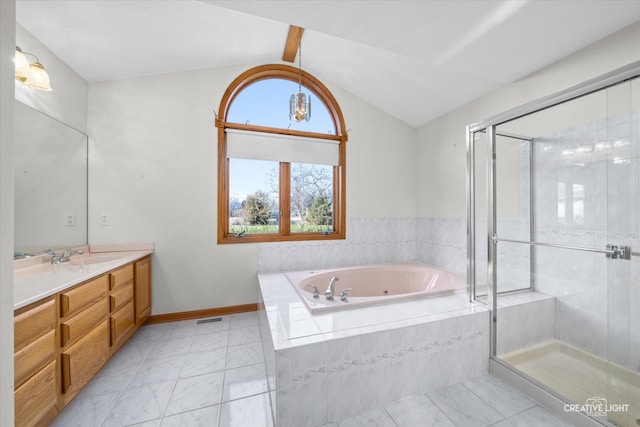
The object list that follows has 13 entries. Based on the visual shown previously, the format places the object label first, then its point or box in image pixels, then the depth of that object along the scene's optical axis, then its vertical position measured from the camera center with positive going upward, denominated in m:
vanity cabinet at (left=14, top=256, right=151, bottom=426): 1.04 -0.70
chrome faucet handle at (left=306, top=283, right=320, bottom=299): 1.87 -0.64
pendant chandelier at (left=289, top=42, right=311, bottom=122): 2.27 +1.03
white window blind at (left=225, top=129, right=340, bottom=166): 2.64 +0.78
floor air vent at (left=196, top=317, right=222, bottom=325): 2.45 -1.10
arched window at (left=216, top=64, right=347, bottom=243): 2.67 +0.62
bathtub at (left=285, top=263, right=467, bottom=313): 2.42 -0.70
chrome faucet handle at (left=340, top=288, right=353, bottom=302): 1.79 -0.64
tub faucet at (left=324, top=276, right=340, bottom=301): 1.84 -0.63
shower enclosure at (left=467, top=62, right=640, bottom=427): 1.26 -0.18
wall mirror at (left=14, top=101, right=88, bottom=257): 1.63 +0.25
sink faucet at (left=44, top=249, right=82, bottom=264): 1.76 -0.31
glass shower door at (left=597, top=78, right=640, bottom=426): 1.21 -0.19
